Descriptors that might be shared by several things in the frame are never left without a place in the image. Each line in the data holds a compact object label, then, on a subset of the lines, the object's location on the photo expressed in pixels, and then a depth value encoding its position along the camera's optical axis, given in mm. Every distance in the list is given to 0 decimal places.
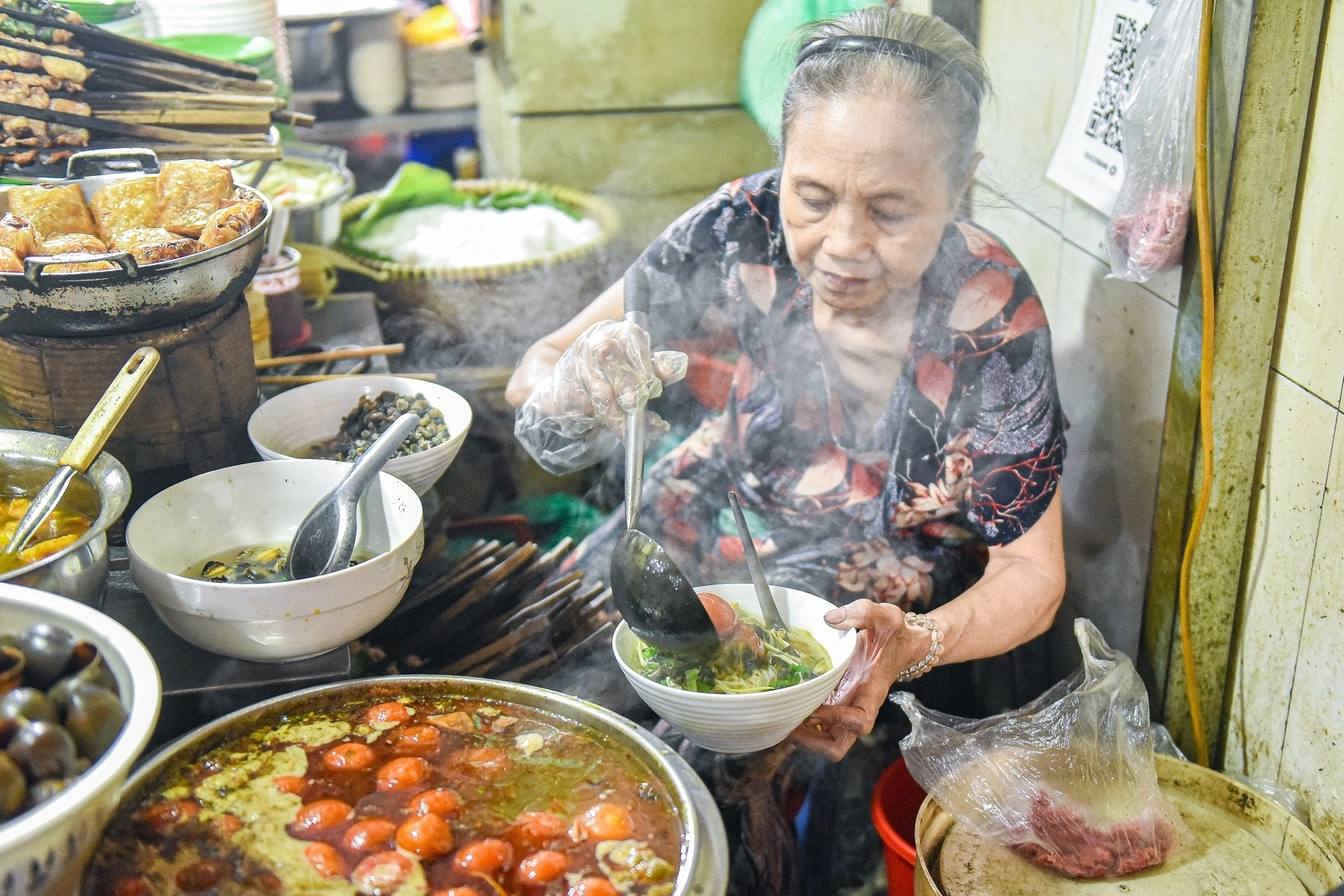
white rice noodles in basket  4465
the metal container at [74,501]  1668
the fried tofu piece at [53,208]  2416
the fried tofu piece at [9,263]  2088
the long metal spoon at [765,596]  2178
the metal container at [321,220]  4051
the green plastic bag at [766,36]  3896
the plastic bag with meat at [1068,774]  2174
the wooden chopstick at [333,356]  3154
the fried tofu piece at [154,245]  2166
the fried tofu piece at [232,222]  2293
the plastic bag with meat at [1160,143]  2363
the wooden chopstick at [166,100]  2977
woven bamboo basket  4176
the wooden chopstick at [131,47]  2846
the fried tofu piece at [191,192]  2512
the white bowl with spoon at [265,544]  1832
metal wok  2062
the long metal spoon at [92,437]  1841
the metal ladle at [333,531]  2090
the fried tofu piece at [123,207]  2529
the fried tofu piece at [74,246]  2242
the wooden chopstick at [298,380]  2937
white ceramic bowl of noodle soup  1821
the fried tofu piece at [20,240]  2148
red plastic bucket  2402
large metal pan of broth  1582
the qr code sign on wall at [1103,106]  2617
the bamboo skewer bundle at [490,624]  2365
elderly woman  2410
